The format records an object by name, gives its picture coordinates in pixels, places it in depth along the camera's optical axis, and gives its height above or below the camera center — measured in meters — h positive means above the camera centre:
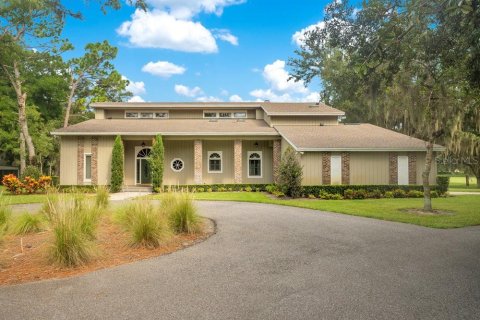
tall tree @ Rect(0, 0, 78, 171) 23.25 +9.72
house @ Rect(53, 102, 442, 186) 18.45 +1.45
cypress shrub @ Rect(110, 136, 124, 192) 18.91 +0.17
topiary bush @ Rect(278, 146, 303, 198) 16.45 -0.37
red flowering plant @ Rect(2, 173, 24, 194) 17.91 -0.77
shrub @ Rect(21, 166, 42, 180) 19.70 -0.12
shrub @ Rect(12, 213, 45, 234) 7.60 -1.27
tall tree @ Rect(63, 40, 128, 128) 33.00 +10.05
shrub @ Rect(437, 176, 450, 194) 18.20 -1.02
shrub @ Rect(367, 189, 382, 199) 17.36 -1.46
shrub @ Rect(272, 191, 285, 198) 16.89 -1.36
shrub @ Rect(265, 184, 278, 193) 18.62 -1.17
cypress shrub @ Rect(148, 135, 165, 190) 19.00 +0.50
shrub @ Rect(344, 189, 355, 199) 17.09 -1.42
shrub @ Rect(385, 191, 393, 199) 17.41 -1.47
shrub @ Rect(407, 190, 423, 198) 17.53 -1.49
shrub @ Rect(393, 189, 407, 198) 17.48 -1.48
